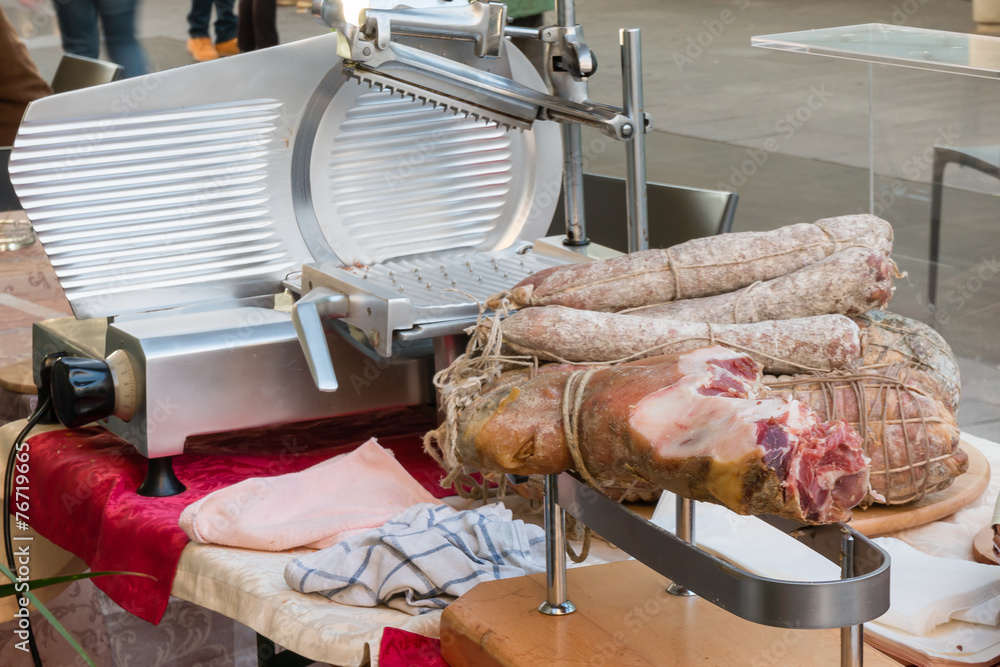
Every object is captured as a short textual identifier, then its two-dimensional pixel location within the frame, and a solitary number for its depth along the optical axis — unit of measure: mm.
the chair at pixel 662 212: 3782
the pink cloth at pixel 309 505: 3003
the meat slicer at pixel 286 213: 3137
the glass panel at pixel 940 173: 3503
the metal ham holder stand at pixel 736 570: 2535
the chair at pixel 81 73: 5564
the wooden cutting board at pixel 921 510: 2941
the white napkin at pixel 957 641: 2720
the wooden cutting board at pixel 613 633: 2697
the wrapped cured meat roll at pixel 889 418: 2923
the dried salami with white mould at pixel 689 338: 2925
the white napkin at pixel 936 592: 2744
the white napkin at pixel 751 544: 2852
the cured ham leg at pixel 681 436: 2535
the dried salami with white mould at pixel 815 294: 2975
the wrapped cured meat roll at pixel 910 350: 2968
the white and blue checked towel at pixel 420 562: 2884
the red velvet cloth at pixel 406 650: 2801
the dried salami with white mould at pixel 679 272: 3011
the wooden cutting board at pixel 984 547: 2878
